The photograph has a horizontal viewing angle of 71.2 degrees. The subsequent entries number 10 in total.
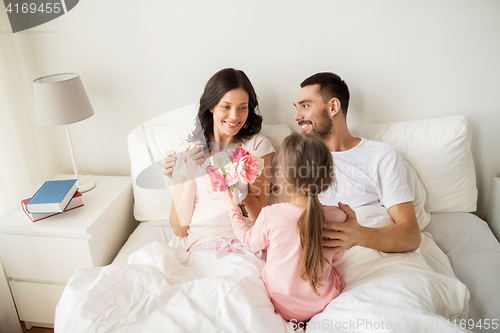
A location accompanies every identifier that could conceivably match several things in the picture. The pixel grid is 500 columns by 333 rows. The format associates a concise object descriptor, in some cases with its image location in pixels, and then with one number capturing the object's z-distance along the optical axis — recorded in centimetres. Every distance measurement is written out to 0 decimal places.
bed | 110
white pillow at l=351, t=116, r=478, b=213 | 178
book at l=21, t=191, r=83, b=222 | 170
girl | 106
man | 156
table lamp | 171
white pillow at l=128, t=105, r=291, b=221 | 190
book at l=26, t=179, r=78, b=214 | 167
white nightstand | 168
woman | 165
